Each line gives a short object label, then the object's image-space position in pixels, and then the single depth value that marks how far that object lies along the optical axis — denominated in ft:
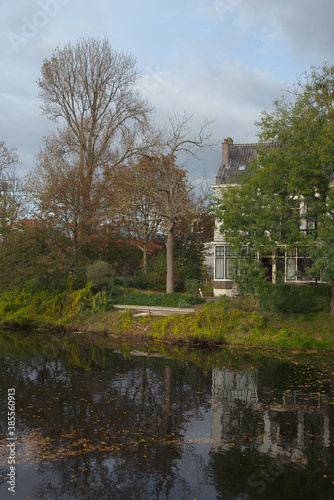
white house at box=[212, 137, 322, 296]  79.71
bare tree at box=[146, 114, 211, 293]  78.43
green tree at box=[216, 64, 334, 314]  55.21
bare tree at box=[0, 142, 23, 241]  98.36
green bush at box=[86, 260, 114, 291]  76.07
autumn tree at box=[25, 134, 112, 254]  90.58
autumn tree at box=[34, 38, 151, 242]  108.37
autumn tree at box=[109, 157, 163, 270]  91.86
